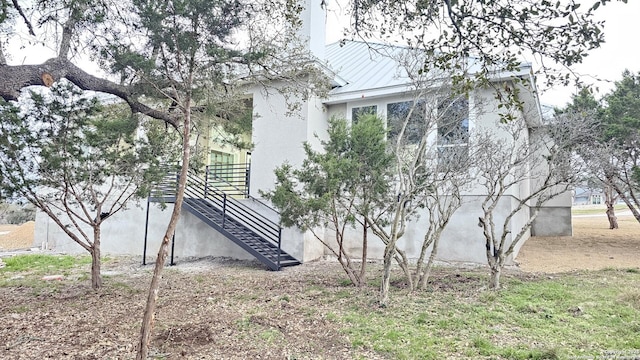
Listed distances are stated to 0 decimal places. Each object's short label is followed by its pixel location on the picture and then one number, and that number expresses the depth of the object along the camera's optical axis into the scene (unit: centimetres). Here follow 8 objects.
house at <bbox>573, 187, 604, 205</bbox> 3406
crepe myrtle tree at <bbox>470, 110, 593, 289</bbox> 660
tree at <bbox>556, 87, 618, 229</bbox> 789
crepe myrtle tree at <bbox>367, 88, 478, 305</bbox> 609
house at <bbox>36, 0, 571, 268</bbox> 947
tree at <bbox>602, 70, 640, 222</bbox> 1016
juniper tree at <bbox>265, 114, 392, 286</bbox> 664
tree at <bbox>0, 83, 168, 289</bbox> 637
